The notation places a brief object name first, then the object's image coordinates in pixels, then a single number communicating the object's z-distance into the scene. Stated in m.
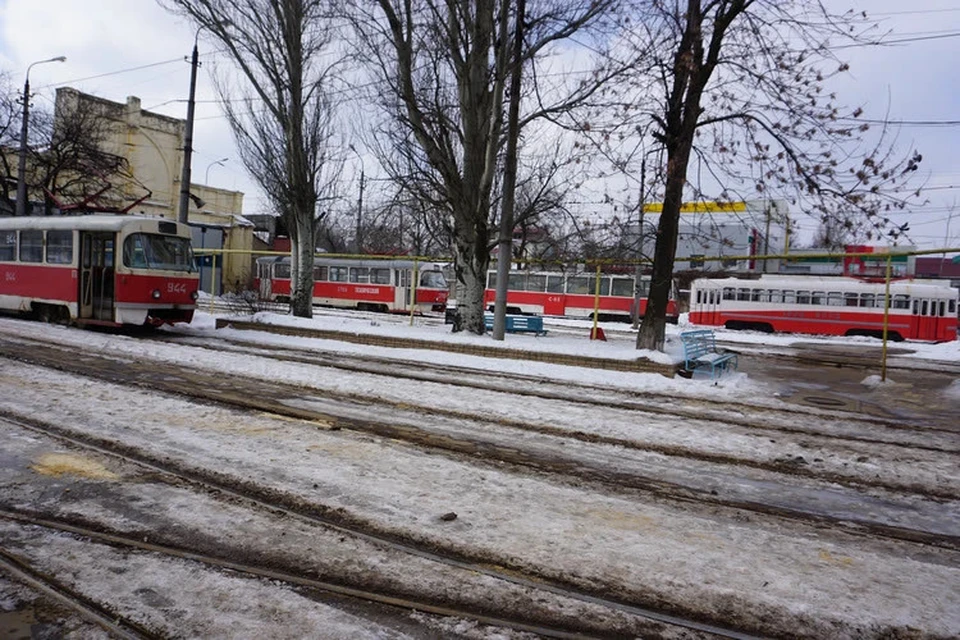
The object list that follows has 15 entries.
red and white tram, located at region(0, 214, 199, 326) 14.57
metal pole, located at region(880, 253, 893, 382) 12.93
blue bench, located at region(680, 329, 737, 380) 12.59
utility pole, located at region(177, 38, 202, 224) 20.62
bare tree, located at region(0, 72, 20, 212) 26.66
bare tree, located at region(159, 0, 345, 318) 18.30
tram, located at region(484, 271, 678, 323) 36.28
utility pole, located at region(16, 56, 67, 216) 23.05
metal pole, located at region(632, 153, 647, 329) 13.59
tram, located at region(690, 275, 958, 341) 30.75
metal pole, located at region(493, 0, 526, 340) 15.19
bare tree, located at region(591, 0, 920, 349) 12.06
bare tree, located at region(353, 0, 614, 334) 15.34
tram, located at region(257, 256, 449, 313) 32.56
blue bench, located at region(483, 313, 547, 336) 19.80
